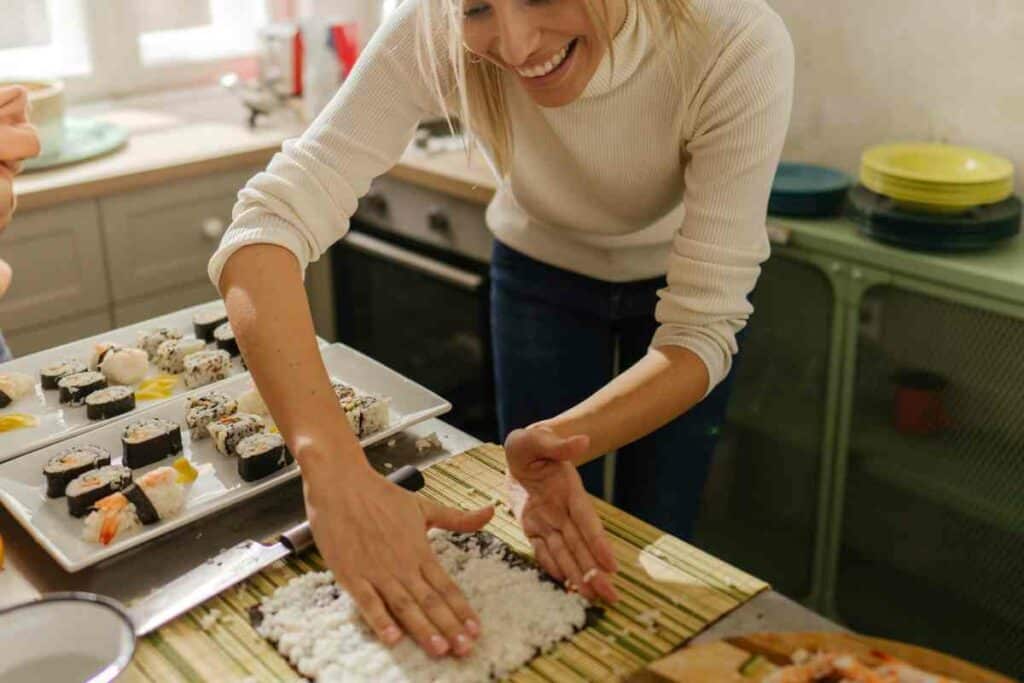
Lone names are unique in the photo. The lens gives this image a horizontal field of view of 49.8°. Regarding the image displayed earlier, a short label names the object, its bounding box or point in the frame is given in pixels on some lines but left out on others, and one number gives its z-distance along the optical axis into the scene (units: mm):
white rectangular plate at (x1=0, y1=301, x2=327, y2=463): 1217
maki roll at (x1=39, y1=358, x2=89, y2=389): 1313
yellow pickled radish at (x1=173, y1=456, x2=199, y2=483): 1153
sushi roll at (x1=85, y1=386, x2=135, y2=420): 1258
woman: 1040
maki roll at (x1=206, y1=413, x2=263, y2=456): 1188
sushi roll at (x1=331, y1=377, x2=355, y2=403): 1271
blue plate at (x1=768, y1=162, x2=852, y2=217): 1903
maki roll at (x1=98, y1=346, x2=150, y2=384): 1322
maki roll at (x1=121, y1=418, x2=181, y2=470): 1163
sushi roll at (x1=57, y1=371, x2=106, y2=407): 1283
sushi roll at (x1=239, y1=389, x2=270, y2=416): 1274
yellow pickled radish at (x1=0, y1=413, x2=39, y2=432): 1244
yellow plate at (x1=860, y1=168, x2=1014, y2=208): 1729
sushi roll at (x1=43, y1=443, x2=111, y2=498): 1122
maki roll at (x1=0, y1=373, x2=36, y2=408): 1286
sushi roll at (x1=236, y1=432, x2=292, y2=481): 1140
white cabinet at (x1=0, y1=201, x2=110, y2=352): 2182
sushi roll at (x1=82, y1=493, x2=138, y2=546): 1044
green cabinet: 1771
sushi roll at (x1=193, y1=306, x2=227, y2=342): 1430
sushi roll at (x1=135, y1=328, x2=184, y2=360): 1395
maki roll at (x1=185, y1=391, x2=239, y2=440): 1227
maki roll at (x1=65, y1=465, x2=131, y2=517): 1085
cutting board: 842
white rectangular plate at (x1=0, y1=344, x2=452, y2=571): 1045
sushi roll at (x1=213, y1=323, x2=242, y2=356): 1394
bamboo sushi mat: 907
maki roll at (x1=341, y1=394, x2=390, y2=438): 1229
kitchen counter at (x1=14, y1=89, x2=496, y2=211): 2191
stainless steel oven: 2322
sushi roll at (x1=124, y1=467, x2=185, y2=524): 1068
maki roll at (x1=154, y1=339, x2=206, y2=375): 1358
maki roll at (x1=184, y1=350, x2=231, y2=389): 1324
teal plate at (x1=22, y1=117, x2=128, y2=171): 2264
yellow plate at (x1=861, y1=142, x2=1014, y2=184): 1784
